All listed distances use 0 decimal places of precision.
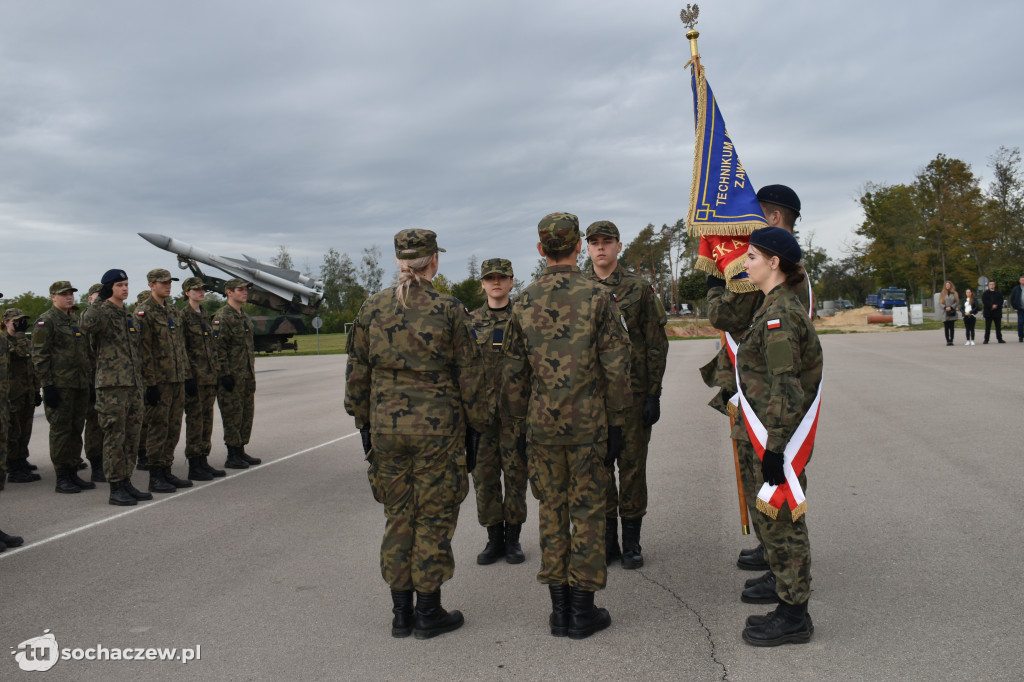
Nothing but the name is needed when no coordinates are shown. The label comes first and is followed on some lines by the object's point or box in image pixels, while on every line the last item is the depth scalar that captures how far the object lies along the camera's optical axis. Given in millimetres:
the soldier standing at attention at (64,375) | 7246
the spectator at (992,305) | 19222
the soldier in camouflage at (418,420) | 3621
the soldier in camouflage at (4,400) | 5875
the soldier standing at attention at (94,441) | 7676
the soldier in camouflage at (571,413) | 3504
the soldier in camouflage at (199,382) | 7352
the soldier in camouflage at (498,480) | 4668
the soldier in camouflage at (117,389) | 6398
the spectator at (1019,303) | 19094
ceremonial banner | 4305
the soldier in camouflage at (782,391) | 3217
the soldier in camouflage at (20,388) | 7883
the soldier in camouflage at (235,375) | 7855
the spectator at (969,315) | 19075
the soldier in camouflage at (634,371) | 4398
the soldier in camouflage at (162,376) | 6902
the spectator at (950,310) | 20438
